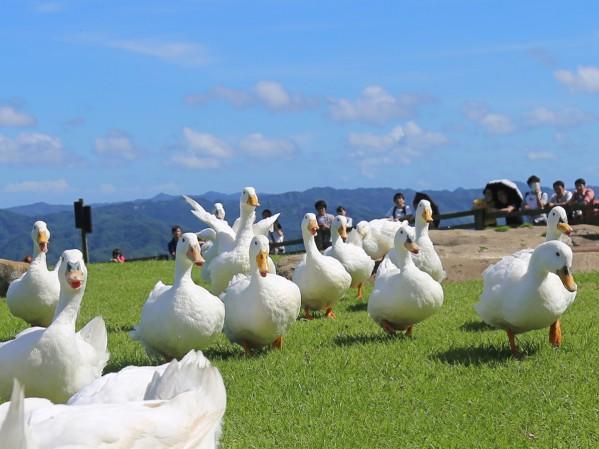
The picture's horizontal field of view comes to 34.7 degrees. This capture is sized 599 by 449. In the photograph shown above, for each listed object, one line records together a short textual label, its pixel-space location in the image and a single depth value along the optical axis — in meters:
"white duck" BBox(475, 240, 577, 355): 8.32
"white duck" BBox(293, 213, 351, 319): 11.87
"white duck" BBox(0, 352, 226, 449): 3.50
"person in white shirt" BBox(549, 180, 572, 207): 24.41
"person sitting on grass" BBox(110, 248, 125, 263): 29.03
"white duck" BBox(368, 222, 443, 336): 9.66
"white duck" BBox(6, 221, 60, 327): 11.67
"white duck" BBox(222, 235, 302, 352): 9.25
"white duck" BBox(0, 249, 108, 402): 6.92
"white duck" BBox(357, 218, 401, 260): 16.34
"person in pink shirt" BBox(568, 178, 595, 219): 23.60
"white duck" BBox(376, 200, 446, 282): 12.49
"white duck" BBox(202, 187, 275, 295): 12.09
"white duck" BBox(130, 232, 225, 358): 8.62
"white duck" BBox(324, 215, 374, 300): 13.70
